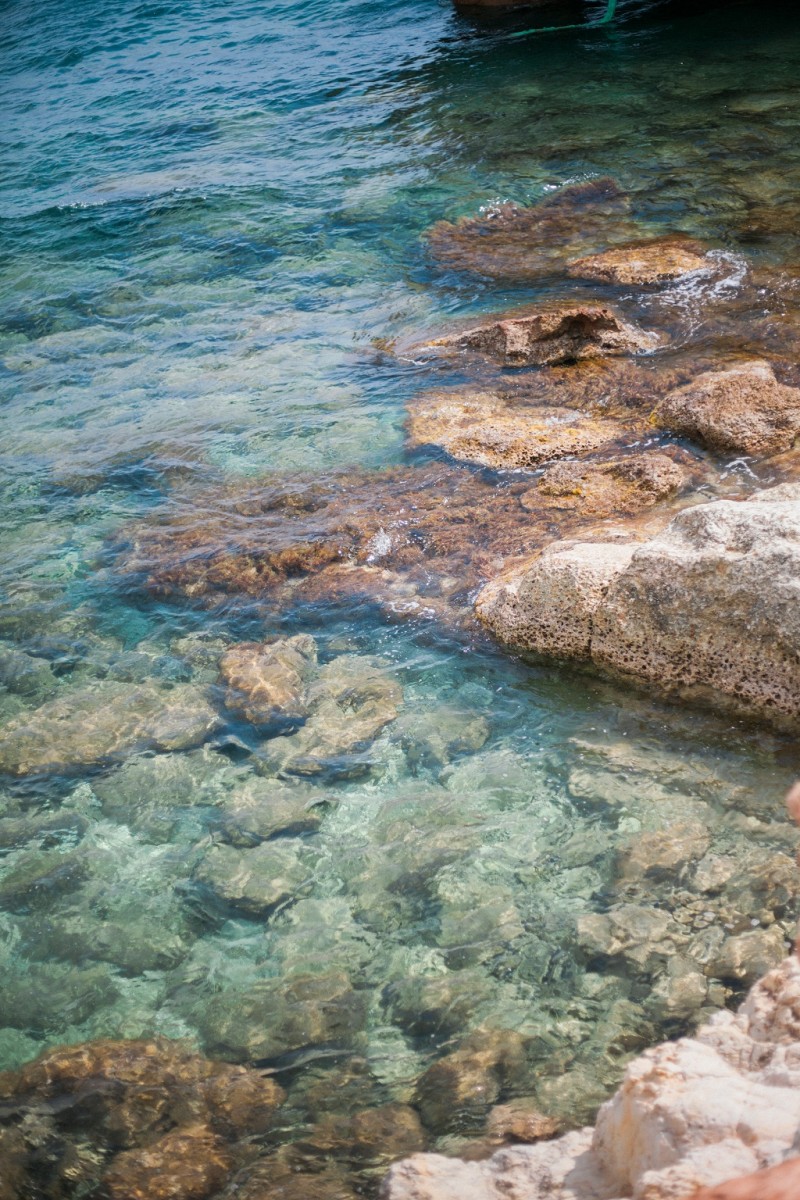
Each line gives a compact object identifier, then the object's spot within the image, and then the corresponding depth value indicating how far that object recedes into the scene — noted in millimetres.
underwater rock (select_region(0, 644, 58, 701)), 6641
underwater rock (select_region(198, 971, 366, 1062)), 4227
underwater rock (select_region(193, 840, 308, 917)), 4938
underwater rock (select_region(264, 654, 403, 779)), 5727
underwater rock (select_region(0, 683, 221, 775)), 6008
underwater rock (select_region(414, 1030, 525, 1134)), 3775
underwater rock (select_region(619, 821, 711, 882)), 4641
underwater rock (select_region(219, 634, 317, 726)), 6137
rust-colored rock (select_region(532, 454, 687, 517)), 7297
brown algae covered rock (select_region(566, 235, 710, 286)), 10930
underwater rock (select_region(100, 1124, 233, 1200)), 3639
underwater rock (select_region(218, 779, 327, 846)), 5312
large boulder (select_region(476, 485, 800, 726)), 5242
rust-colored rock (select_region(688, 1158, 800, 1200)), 1651
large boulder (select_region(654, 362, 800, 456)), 7566
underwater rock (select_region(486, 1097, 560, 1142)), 3631
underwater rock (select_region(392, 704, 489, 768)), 5648
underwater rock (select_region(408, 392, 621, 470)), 8188
